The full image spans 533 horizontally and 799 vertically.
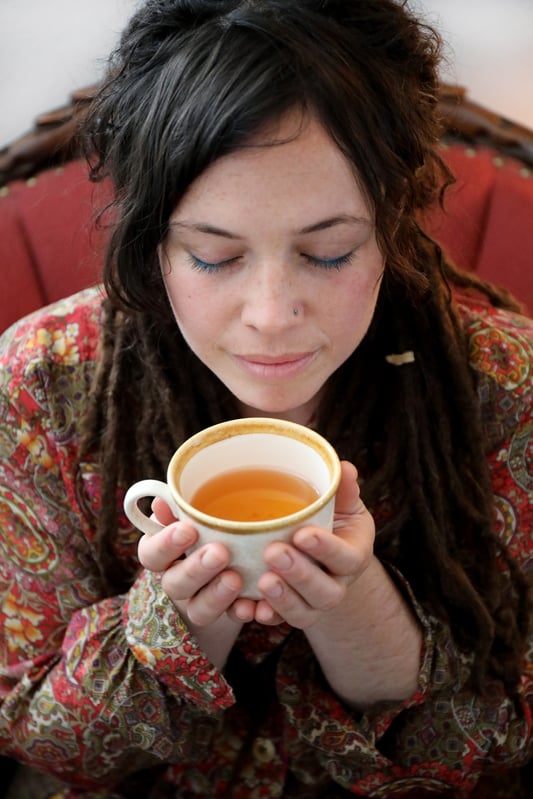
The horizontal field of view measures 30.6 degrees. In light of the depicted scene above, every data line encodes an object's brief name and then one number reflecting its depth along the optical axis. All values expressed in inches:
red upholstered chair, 57.6
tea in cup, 32.2
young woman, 37.3
